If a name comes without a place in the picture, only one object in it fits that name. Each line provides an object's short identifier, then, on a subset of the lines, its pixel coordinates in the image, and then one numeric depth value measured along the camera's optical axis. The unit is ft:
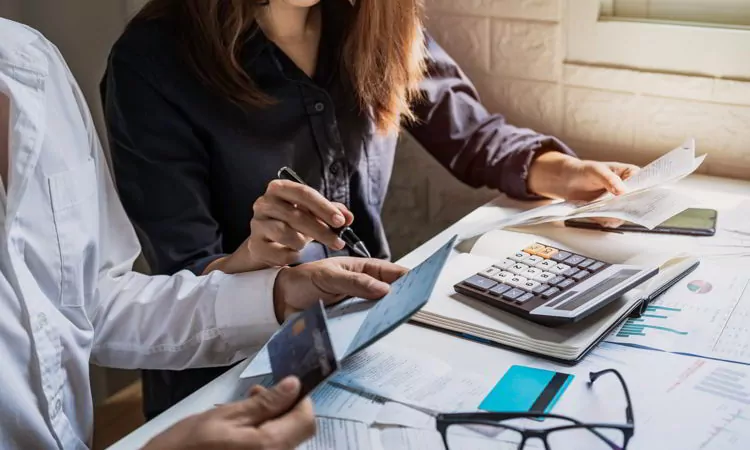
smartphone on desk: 3.93
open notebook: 2.98
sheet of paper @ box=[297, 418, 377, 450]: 2.54
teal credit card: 2.69
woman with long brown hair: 3.91
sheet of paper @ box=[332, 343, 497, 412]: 2.74
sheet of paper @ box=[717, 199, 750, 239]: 3.93
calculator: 3.07
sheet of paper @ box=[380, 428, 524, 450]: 2.51
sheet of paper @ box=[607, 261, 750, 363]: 3.02
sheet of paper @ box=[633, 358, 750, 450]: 2.50
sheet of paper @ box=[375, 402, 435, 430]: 2.63
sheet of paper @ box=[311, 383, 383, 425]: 2.69
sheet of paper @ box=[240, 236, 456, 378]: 2.57
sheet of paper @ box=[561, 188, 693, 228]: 3.80
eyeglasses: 2.44
